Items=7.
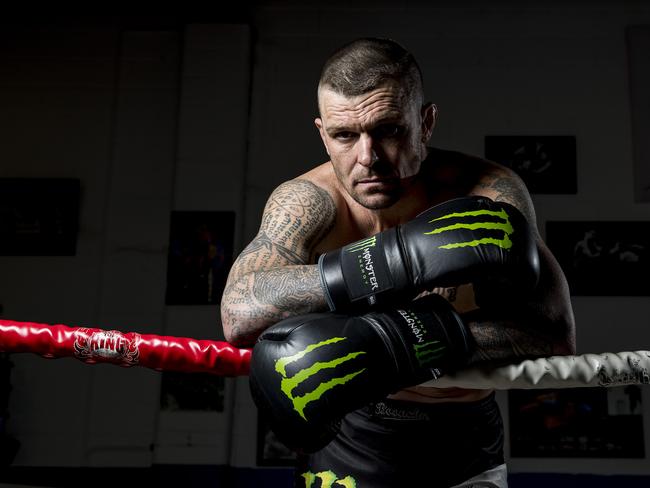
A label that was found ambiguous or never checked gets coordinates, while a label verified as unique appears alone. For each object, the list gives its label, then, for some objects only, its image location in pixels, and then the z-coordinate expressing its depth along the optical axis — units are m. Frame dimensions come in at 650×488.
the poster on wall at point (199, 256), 3.46
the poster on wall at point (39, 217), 3.66
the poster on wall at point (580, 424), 3.22
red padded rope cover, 1.16
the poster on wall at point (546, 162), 3.48
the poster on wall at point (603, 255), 3.36
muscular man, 1.04
